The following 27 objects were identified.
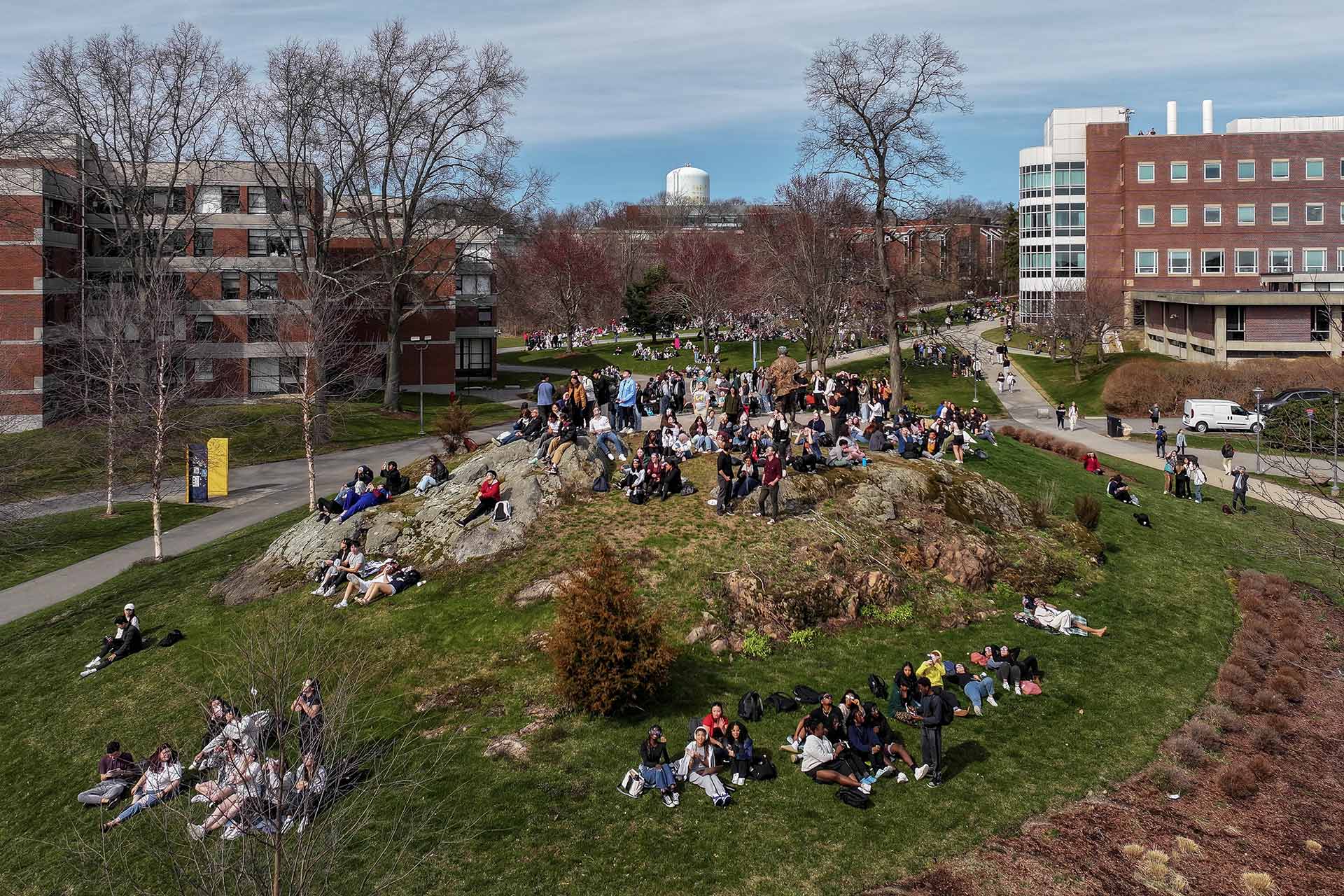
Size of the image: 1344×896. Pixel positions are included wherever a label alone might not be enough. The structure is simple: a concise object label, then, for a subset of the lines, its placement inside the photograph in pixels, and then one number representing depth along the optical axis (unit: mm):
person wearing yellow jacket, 16172
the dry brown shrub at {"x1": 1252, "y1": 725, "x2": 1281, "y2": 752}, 15602
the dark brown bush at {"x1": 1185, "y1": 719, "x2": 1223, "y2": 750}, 15477
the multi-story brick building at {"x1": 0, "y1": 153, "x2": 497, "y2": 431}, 49062
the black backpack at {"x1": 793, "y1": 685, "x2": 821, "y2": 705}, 15867
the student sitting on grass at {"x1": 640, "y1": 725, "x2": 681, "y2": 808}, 13297
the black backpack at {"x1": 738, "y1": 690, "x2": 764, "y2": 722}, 15352
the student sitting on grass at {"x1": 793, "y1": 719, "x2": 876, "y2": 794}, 13586
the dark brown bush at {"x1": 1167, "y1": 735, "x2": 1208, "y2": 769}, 14864
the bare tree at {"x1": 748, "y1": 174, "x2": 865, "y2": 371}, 56250
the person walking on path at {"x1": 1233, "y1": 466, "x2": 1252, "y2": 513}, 30688
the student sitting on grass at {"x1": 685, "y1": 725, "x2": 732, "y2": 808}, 13562
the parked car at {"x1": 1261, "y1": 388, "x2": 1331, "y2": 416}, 43969
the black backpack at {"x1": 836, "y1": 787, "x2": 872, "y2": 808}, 13148
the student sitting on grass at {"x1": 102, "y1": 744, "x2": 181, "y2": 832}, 13430
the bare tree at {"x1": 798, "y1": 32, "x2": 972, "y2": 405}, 35062
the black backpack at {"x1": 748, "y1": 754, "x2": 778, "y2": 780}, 13773
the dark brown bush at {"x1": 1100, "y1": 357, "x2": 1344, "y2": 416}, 50594
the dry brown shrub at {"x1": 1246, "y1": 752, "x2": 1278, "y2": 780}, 14531
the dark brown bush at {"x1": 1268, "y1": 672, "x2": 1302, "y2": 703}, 17656
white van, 46812
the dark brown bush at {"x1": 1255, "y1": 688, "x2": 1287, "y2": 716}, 16938
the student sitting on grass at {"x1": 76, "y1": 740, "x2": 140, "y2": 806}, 14141
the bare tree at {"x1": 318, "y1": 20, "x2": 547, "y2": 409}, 49250
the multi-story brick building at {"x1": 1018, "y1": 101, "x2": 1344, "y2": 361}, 72375
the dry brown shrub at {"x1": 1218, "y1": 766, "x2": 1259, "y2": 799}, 14047
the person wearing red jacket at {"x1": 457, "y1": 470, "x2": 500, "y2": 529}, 21858
